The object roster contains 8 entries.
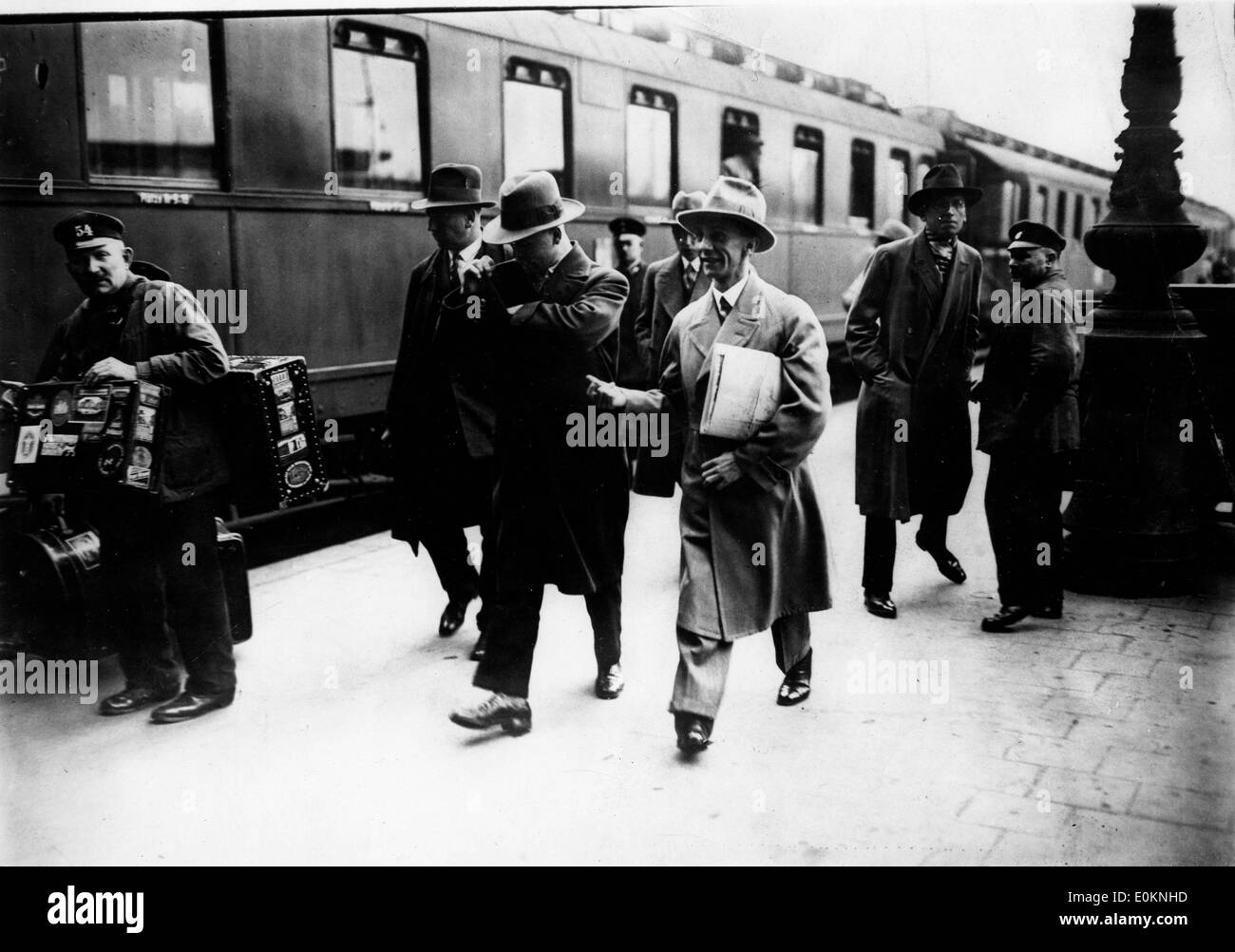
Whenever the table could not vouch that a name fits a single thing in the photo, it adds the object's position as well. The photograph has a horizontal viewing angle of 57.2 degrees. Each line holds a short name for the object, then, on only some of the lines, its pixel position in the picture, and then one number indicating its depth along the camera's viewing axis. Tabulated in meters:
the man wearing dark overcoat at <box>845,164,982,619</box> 5.44
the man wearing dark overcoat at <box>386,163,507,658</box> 5.01
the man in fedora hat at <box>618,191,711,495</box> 5.49
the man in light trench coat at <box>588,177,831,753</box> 3.90
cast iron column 5.49
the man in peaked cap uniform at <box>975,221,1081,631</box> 5.11
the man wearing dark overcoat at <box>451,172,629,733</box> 4.15
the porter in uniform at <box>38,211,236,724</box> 4.23
